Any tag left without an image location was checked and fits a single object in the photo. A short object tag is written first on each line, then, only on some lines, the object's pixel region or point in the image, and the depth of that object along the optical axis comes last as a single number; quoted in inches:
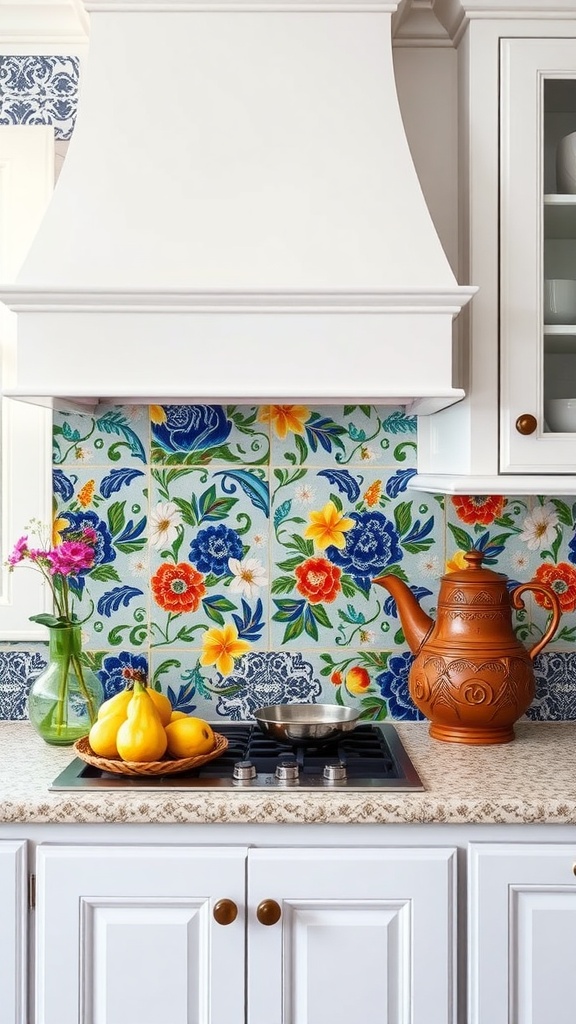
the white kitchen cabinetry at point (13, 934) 63.6
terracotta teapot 75.0
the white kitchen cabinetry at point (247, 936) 62.8
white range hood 67.6
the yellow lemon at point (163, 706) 72.6
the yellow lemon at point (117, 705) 69.8
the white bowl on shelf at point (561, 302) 72.7
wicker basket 66.6
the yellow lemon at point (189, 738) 69.1
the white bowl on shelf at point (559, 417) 72.7
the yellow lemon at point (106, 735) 68.7
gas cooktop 65.9
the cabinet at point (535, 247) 72.4
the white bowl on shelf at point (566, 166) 72.4
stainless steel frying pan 73.2
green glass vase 77.0
